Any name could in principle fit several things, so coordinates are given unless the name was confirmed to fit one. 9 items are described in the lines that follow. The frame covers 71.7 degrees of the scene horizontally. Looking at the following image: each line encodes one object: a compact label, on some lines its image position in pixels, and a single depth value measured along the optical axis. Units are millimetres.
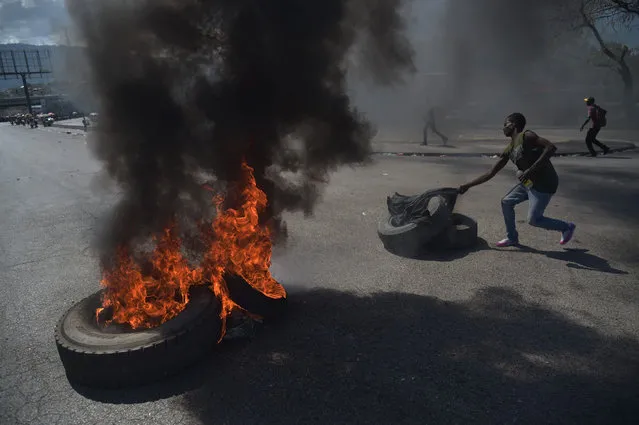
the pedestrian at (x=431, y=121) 18109
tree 20289
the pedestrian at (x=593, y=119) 13609
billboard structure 74312
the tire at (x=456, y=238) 6105
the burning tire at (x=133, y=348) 3281
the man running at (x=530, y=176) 5566
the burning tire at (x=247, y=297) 4059
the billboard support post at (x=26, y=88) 61562
